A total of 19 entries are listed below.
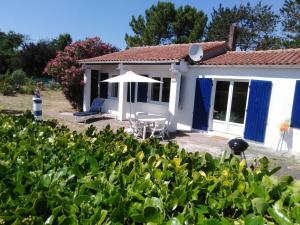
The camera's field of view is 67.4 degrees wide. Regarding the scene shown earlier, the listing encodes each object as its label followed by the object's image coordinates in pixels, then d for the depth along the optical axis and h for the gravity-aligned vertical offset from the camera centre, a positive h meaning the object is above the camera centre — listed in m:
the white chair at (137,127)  9.13 -1.55
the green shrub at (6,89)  20.90 -0.80
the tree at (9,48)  33.68 +5.33
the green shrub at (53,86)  28.35 -0.34
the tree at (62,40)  41.71 +8.21
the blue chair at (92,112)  12.14 -1.50
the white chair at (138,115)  10.01 -1.17
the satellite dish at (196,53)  10.02 +1.74
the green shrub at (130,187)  1.18 -0.65
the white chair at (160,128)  9.07 -1.54
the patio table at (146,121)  8.99 -1.28
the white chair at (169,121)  10.07 -1.39
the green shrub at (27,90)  22.63 -0.84
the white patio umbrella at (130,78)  9.77 +0.43
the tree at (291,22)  24.06 +8.42
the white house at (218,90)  8.19 +0.14
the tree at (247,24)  29.19 +9.33
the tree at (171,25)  28.10 +8.32
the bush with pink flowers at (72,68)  14.54 +1.07
